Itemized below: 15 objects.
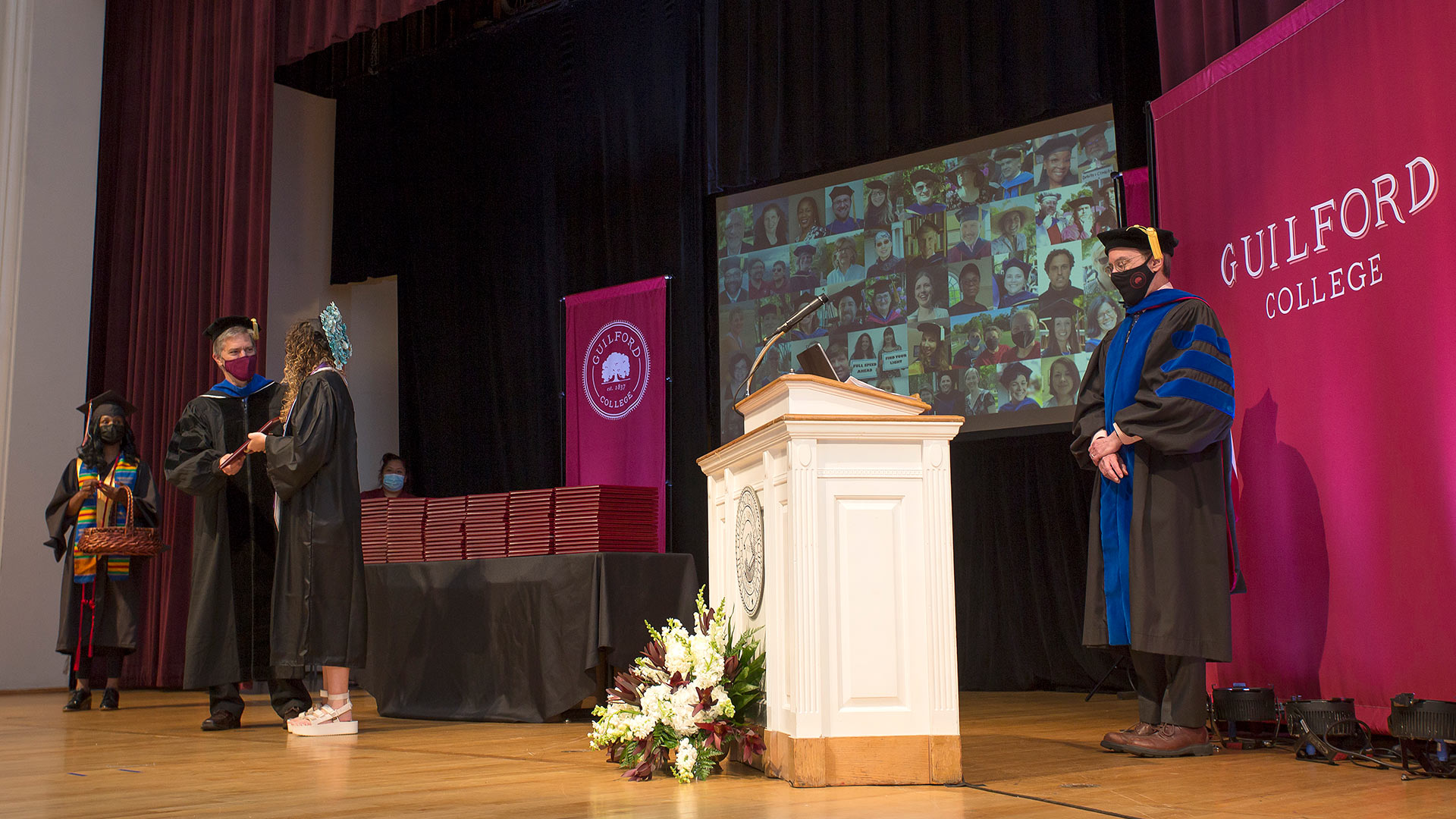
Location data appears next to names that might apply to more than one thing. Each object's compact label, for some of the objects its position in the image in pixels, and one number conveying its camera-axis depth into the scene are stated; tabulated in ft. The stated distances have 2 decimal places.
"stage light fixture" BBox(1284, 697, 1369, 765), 11.16
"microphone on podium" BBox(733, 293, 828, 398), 10.14
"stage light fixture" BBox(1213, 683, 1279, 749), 12.23
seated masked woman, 29.25
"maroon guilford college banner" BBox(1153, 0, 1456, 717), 11.18
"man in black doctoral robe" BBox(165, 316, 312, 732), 15.85
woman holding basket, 20.56
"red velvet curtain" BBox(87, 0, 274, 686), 26.20
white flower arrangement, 10.32
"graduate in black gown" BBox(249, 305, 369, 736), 14.83
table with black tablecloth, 15.99
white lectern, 9.61
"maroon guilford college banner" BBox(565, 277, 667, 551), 27.07
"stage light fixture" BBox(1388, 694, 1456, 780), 9.84
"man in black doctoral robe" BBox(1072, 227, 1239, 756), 11.71
